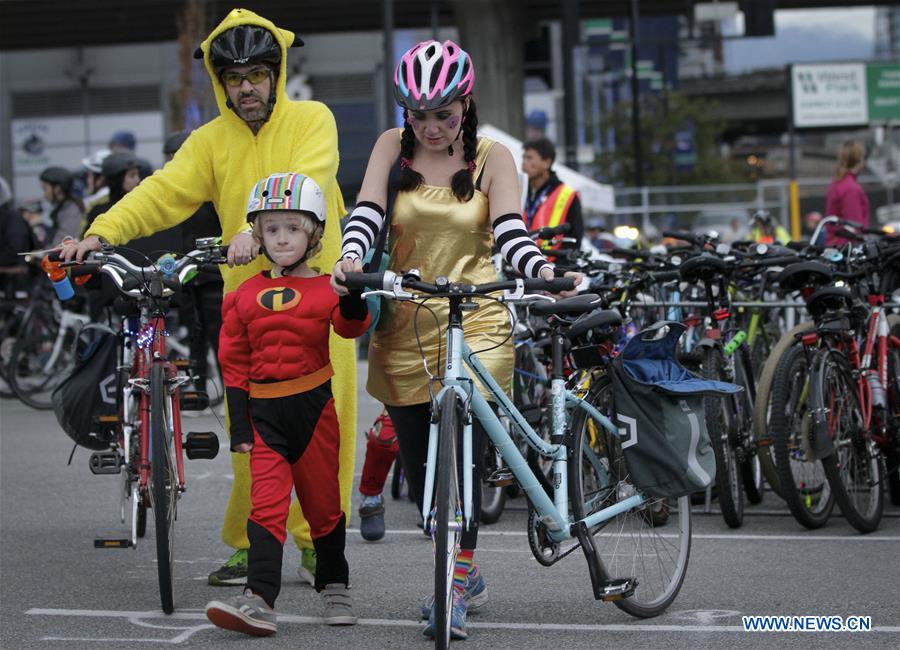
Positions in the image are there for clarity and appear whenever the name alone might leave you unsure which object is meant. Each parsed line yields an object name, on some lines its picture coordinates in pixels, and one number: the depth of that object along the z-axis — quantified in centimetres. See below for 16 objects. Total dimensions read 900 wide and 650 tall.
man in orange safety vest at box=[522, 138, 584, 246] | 1993
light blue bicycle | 974
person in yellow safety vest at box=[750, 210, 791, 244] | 2863
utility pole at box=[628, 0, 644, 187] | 6357
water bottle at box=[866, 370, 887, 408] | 1487
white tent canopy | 4744
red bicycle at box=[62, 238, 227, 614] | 1146
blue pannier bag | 1098
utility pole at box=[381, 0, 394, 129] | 4914
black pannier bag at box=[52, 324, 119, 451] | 1339
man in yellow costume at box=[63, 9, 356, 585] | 1210
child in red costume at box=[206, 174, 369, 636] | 1066
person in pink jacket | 2624
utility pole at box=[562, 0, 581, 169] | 5551
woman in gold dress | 1066
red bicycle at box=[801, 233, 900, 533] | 1435
